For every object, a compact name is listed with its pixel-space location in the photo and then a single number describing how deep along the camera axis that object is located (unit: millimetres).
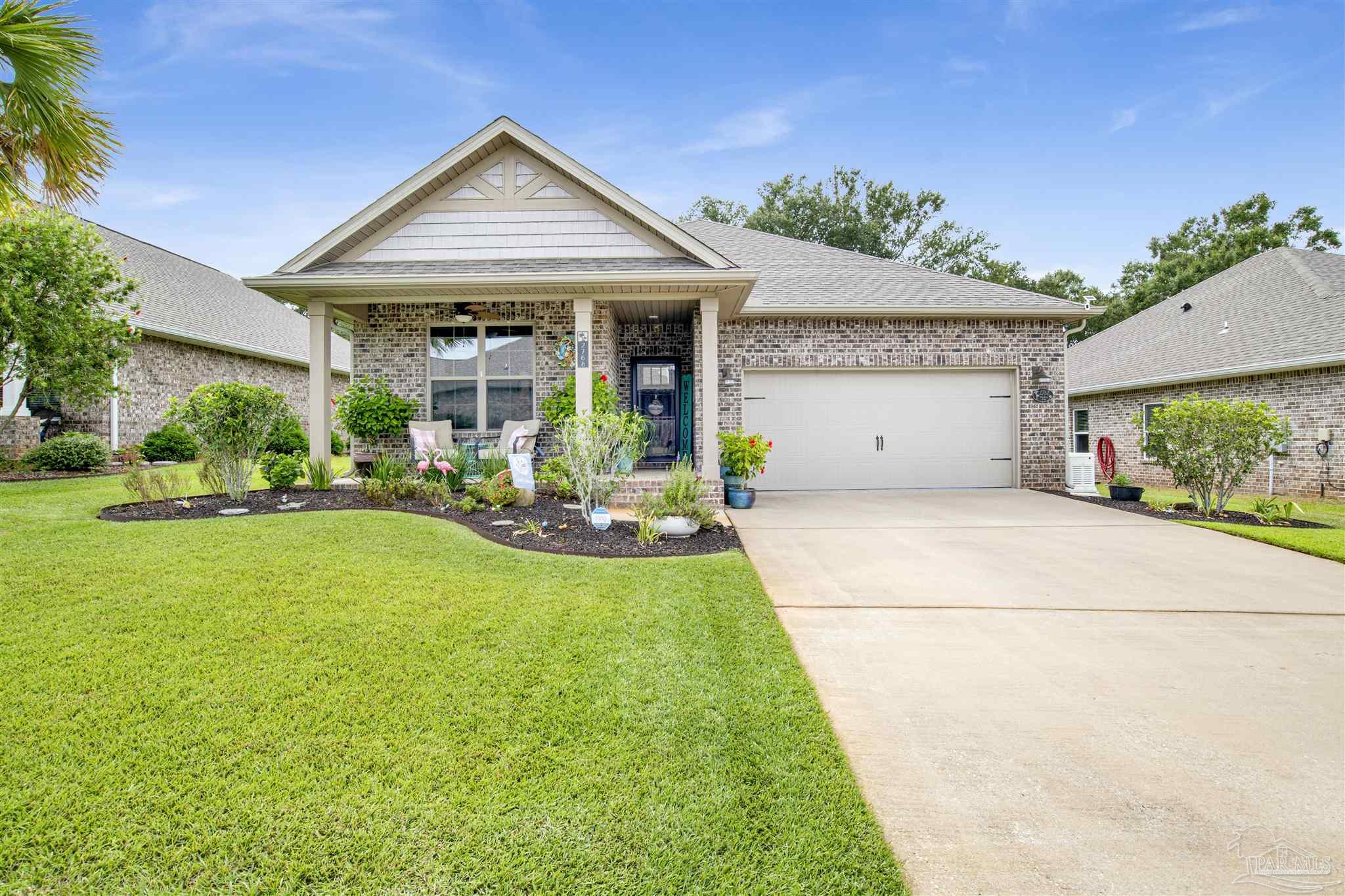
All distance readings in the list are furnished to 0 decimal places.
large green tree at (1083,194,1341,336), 24031
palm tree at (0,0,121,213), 5102
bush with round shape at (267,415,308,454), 9836
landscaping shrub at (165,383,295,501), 6828
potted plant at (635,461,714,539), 5957
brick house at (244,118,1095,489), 8617
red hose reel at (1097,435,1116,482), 13234
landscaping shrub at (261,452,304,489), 7680
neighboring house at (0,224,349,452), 11578
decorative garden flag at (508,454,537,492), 7207
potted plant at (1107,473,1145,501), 9250
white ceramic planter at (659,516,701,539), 5922
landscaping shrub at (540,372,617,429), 8744
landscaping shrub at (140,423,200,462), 11703
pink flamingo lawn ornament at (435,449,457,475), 7480
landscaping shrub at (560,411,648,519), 6652
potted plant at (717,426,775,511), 8664
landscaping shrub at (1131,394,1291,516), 7723
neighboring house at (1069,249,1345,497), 10375
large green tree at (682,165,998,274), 27984
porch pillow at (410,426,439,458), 8844
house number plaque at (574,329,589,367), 8336
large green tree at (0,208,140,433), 8688
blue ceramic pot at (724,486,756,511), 8727
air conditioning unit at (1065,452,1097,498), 9984
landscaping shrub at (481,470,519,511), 7062
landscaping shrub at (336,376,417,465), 9141
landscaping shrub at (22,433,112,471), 9789
